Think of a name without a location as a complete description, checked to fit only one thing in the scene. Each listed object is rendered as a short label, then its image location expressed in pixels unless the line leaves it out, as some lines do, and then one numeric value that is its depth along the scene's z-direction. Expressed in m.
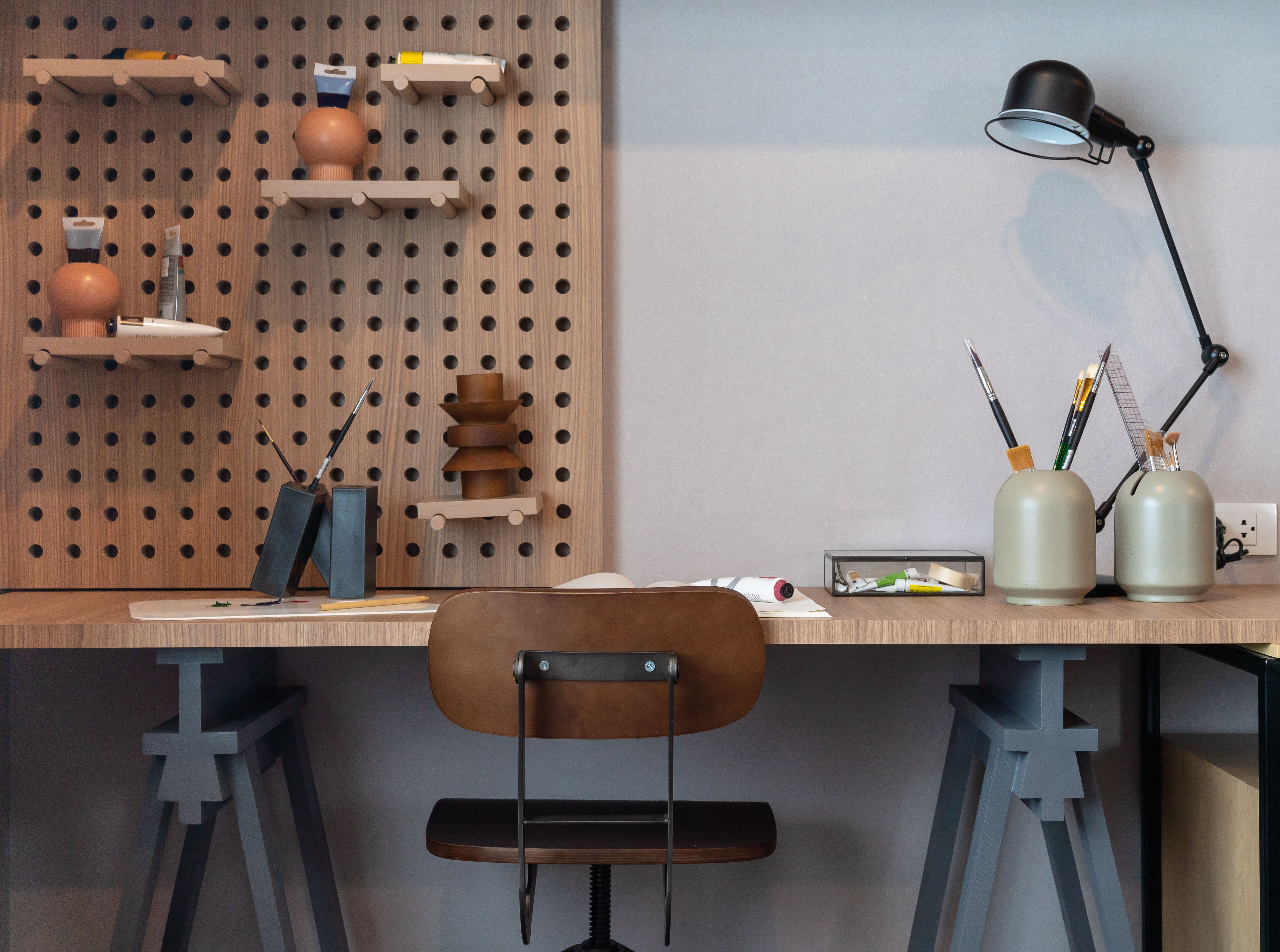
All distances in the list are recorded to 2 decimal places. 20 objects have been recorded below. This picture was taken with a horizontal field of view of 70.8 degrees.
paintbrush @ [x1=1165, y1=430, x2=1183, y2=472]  1.33
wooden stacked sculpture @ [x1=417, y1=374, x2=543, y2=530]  1.42
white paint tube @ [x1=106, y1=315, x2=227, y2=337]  1.40
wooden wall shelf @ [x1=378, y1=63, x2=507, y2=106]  1.43
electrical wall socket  1.55
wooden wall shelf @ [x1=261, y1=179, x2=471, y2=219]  1.41
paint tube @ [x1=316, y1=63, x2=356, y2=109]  1.47
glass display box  1.37
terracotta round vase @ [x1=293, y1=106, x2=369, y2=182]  1.43
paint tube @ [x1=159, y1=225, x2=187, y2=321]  1.49
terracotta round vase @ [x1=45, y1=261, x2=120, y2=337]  1.41
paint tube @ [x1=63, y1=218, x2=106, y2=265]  1.47
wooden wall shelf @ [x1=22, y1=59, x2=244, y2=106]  1.42
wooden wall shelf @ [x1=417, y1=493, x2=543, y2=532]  1.42
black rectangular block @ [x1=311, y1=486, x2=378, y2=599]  1.34
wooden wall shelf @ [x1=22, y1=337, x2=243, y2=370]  1.39
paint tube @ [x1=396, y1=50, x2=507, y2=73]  1.46
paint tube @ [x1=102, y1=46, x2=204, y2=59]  1.46
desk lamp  1.37
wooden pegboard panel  1.53
